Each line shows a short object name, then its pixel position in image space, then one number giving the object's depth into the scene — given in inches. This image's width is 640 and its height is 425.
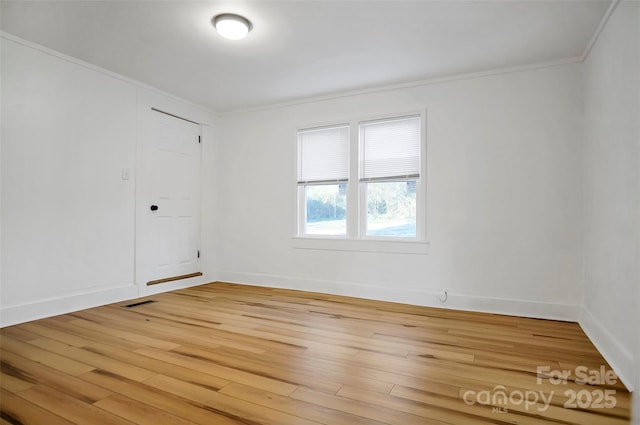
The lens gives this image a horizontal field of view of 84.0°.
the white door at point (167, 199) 180.2
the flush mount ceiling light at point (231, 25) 116.1
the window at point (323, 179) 191.0
